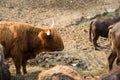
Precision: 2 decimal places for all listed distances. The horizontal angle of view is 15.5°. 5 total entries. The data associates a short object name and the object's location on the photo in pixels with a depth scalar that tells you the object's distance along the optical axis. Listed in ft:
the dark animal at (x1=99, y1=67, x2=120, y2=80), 24.21
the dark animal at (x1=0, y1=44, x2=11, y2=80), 33.58
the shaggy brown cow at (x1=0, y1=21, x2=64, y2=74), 39.06
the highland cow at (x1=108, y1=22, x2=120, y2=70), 38.24
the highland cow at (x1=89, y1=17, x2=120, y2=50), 49.24
